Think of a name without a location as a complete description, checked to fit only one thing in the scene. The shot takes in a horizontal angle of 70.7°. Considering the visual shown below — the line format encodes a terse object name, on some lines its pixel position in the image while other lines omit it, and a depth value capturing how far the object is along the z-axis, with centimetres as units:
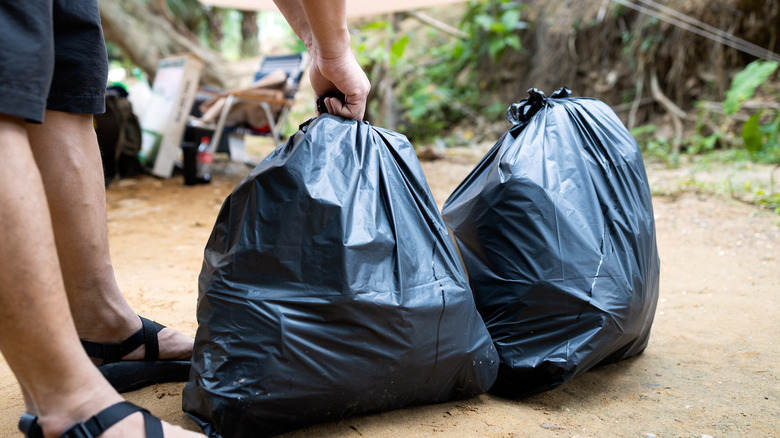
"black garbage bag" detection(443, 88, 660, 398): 116
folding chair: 459
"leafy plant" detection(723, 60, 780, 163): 382
